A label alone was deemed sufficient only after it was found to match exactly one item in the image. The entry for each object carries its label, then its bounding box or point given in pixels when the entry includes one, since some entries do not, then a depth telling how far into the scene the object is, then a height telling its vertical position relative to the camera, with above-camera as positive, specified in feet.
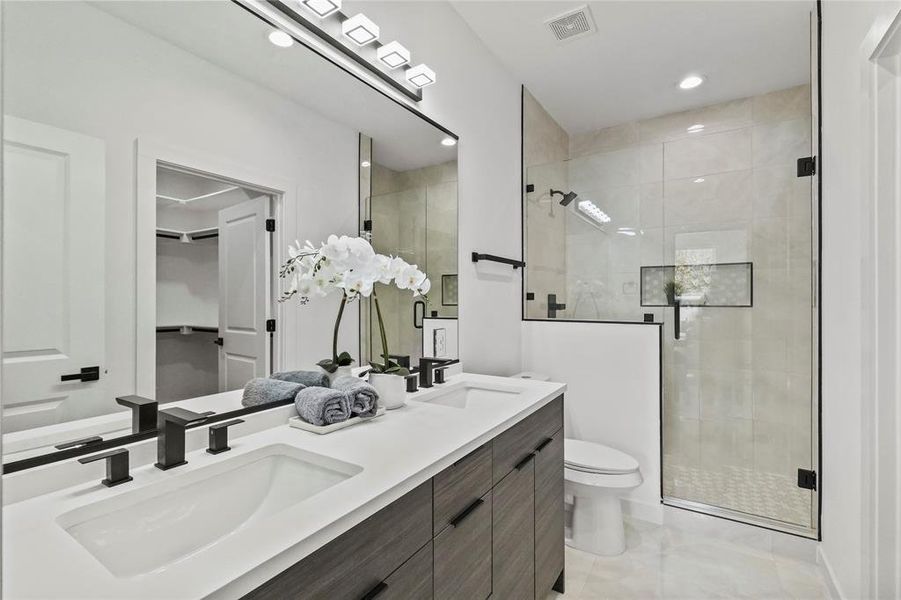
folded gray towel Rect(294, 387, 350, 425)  3.92 -0.93
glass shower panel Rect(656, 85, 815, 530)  7.84 -0.33
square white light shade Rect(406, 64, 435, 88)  5.90 +2.98
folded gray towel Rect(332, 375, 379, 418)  4.14 -0.91
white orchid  4.31 +0.31
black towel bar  7.56 +0.75
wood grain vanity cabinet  2.52 -1.74
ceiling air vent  7.21 +4.59
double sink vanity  2.08 -1.25
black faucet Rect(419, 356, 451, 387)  5.84 -0.91
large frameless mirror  2.71 +0.70
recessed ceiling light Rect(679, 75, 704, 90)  8.99 +4.45
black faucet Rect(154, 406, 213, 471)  3.09 -0.96
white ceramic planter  4.68 -0.91
